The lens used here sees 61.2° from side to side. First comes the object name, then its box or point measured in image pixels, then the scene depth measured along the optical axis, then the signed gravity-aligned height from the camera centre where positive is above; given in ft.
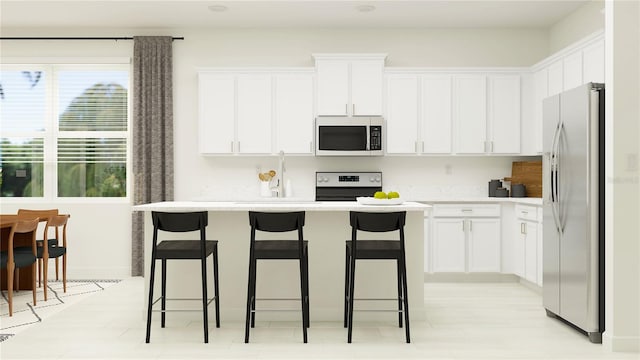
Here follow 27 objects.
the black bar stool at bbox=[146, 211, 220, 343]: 12.36 -1.57
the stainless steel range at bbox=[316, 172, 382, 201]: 21.27 -0.17
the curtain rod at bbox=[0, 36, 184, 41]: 21.59 +5.66
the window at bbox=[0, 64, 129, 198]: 22.08 +2.11
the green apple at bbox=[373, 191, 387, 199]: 13.73 -0.42
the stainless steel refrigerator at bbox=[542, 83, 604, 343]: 12.46 -0.69
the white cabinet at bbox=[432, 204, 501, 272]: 19.85 -2.14
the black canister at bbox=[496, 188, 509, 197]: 20.98 -0.48
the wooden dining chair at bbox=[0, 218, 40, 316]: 15.02 -2.22
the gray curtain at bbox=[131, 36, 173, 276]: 21.25 +2.08
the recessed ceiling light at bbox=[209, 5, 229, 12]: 19.03 +6.10
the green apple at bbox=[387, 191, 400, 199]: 13.71 -0.42
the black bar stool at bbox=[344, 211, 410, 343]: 12.30 -1.44
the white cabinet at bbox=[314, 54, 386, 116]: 20.45 +3.62
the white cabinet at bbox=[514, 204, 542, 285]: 17.75 -2.19
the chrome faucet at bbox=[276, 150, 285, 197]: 16.62 +0.05
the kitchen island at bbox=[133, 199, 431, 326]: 14.24 -2.51
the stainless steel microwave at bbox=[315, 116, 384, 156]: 20.42 +1.68
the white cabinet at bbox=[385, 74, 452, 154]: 20.67 +2.51
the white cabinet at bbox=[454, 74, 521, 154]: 20.71 +2.63
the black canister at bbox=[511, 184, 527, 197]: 20.67 -0.40
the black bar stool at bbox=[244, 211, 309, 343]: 12.40 -1.59
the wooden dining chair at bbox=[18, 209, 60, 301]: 17.99 -1.27
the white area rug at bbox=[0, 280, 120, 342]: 14.16 -3.78
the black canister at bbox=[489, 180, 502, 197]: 21.27 -0.25
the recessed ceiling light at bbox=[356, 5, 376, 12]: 18.99 +6.09
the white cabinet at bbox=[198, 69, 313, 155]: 20.67 +2.66
